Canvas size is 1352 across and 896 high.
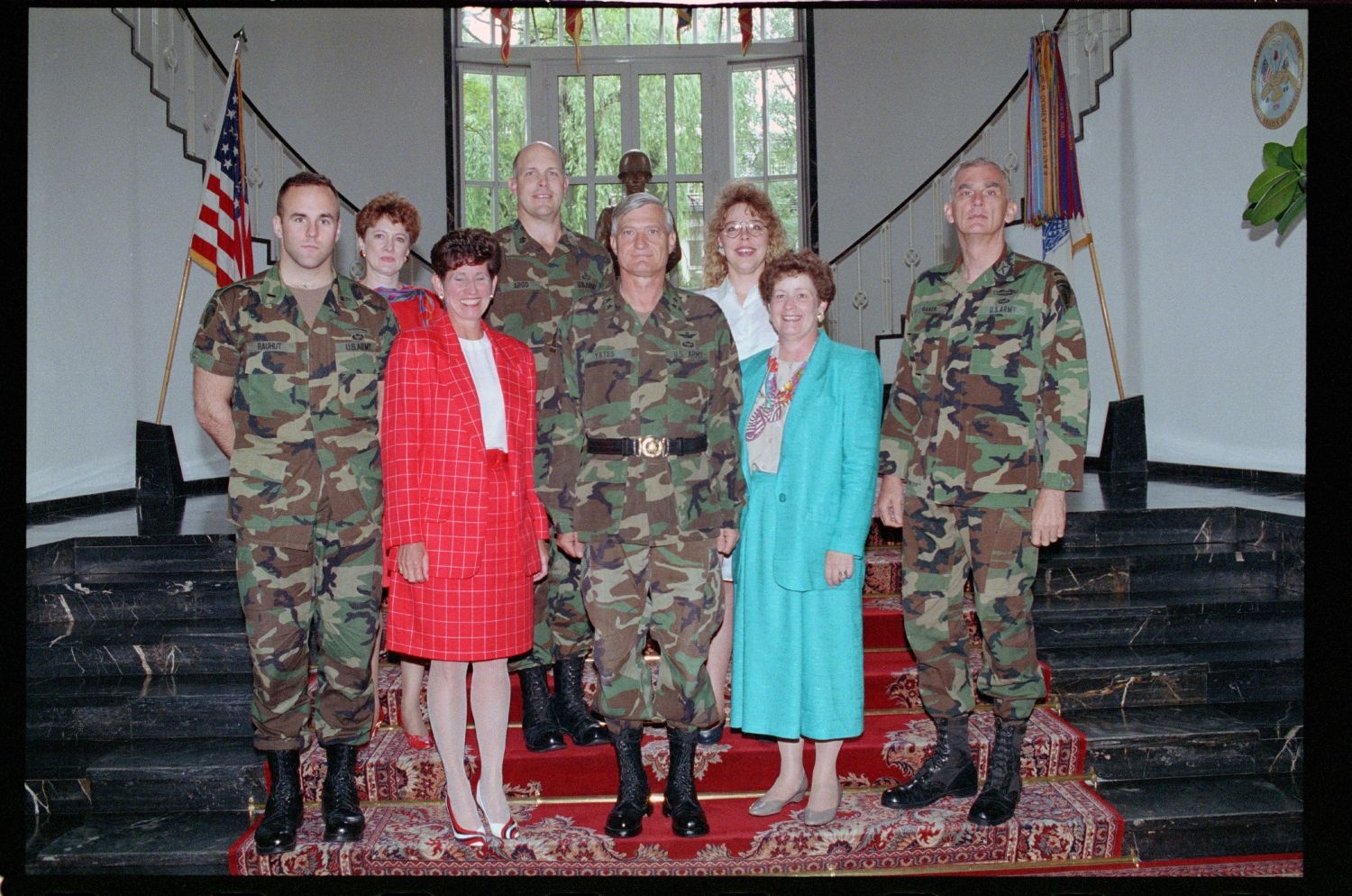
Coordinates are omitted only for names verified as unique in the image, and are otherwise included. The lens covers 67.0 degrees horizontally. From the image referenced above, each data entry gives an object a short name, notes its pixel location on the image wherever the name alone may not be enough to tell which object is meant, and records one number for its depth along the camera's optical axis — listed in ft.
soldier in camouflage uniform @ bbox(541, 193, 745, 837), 8.34
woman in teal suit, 8.41
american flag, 15.92
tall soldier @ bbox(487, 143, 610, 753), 9.62
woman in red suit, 8.09
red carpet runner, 8.43
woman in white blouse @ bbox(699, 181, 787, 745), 9.71
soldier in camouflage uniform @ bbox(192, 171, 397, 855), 8.18
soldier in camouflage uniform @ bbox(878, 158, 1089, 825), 8.57
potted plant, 14.61
